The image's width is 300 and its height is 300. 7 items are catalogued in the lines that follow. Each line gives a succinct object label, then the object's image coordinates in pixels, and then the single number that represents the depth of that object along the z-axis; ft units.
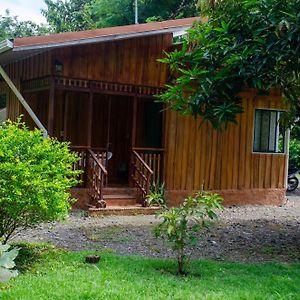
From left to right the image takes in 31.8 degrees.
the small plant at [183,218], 21.34
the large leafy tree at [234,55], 25.72
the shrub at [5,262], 11.12
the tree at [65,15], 103.19
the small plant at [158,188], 40.50
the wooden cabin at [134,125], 37.09
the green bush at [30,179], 21.20
